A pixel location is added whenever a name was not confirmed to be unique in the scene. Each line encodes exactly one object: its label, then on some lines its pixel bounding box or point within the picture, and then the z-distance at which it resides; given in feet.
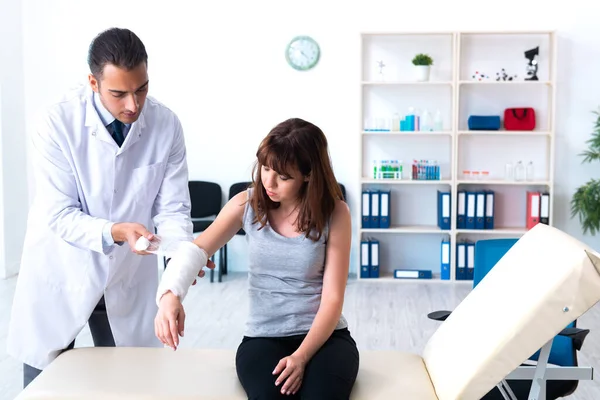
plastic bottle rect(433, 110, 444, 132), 16.93
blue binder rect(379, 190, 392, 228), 16.96
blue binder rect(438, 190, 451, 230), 16.84
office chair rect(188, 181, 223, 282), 17.53
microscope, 16.53
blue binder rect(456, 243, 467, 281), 16.96
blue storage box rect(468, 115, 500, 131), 16.58
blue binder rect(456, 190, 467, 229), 16.93
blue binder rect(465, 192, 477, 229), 16.84
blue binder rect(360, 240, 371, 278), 17.07
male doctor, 6.69
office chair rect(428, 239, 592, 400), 7.36
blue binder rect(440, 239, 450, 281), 16.90
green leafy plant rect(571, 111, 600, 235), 16.07
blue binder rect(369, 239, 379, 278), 17.04
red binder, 16.72
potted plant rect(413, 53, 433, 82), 16.57
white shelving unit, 16.89
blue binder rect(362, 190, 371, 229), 17.01
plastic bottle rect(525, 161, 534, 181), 17.19
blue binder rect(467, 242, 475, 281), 16.99
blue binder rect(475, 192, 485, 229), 16.78
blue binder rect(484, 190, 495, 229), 16.81
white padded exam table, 5.65
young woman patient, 6.33
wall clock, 17.17
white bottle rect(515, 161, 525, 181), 17.11
